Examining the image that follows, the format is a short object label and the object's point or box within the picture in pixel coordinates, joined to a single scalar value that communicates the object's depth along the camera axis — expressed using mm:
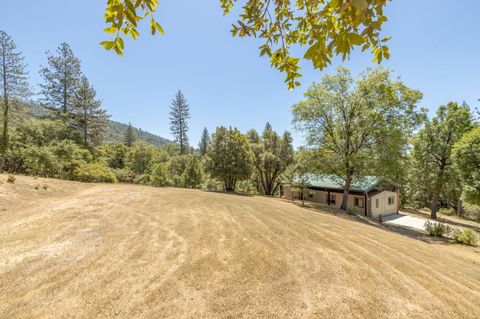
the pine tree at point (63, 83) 30353
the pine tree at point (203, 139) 73900
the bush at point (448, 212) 31047
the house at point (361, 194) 20531
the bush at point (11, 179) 11794
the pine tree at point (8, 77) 23000
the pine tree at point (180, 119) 51938
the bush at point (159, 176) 29833
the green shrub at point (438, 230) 13664
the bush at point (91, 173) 19922
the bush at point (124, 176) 34897
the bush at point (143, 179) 32844
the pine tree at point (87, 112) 31219
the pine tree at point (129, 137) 73650
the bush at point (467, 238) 11820
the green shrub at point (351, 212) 17672
